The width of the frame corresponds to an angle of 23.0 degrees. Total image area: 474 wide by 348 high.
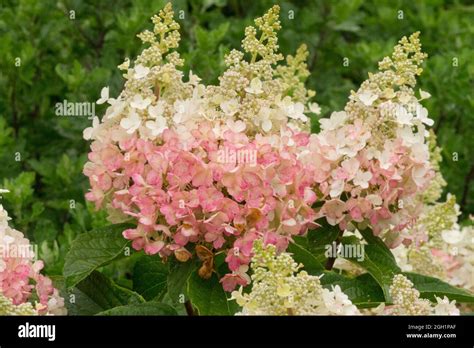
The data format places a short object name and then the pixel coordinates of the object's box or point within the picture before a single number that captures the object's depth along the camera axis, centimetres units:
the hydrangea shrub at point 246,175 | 239
